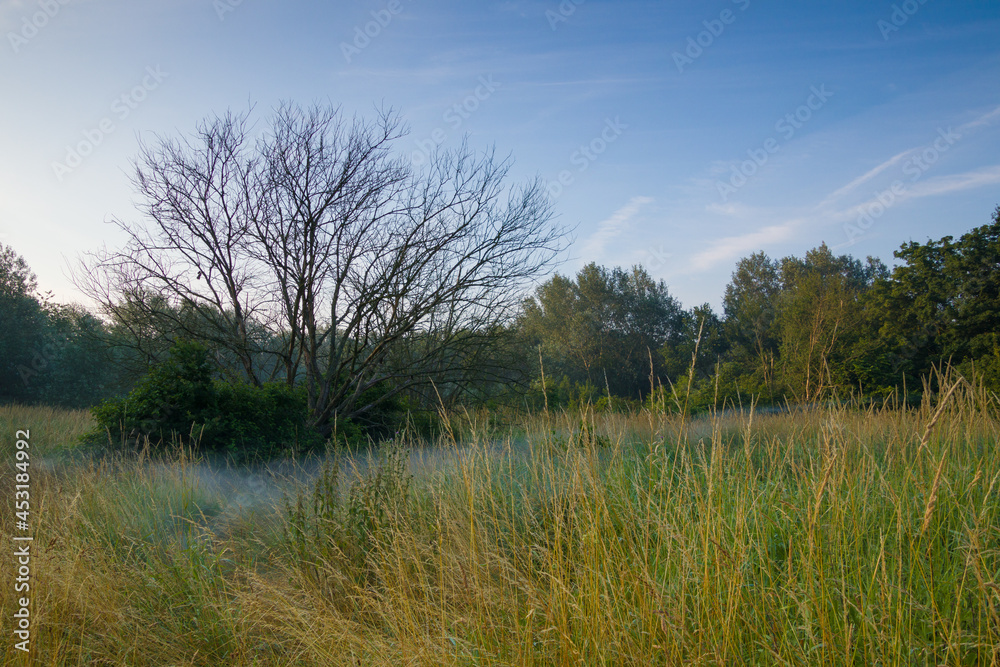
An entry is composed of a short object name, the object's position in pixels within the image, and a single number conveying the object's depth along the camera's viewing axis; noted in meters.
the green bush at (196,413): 7.86
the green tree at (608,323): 30.23
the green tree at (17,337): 21.48
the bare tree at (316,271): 10.13
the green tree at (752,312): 27.09
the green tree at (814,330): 16.69
